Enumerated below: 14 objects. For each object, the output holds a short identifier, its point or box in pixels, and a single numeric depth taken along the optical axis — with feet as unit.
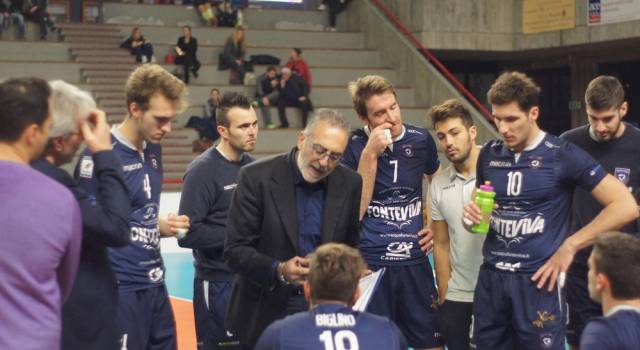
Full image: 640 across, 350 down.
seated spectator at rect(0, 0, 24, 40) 72.79
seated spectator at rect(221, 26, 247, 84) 72.74
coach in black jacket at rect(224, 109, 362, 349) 15.53
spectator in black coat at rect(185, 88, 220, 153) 65.00
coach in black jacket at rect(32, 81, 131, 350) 12.30
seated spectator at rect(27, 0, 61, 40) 73.82
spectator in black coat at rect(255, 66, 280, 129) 70.64
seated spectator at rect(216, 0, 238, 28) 79.66
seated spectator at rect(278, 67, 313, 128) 70.59
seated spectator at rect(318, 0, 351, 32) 84.17
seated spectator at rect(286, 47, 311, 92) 72.02
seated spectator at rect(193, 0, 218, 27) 79.71
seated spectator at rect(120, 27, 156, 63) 71.26
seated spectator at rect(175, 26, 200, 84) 71.00
